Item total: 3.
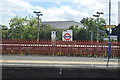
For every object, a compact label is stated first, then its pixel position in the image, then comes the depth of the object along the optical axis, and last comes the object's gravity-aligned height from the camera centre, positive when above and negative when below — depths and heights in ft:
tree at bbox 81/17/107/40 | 134.20 +10.84
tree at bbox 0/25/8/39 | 144.48 +5.05
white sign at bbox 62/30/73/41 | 51.98 +0.79
